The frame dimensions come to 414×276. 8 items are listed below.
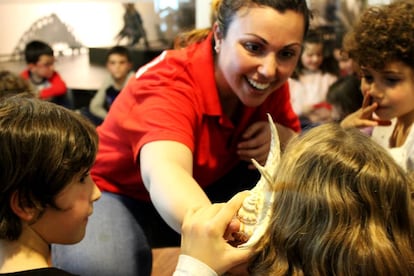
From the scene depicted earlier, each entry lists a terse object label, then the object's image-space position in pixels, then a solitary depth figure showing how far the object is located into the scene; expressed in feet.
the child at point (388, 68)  4.53
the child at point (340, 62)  8.85
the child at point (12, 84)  6.07
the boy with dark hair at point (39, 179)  2.93
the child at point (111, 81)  8.39
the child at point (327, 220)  2.43
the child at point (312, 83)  8.66
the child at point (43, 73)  8.13
